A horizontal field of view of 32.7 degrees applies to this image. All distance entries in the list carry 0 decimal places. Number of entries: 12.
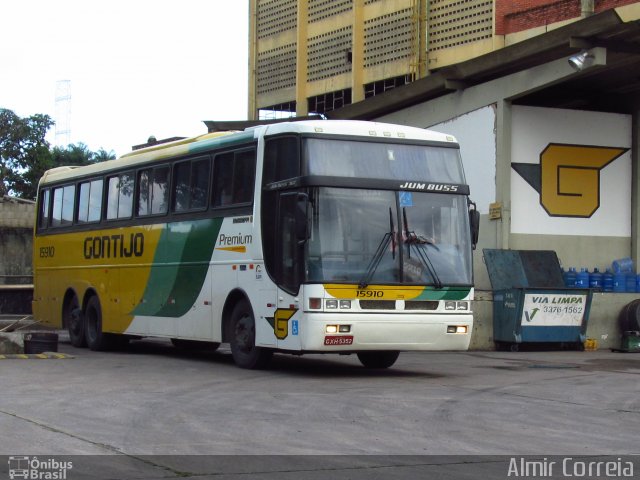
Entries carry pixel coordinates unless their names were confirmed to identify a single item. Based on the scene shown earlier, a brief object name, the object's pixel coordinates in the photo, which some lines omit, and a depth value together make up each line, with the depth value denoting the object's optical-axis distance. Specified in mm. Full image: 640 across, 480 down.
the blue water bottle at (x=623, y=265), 25219
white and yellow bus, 14328
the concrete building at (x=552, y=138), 22531
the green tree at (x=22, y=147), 77188
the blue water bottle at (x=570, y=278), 24281
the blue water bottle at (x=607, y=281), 24750
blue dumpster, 21891
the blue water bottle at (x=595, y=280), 24672
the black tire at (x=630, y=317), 23250
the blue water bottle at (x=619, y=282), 24797
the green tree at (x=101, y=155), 85388
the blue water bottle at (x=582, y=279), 24422
